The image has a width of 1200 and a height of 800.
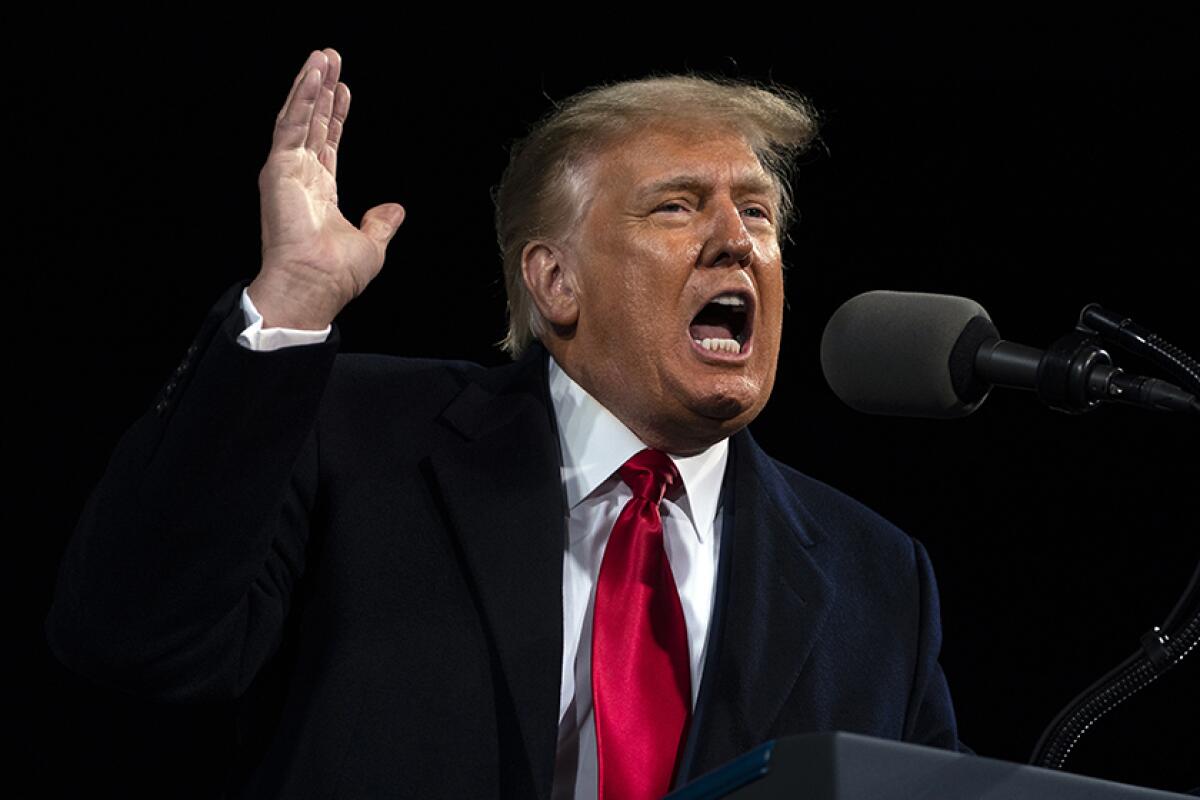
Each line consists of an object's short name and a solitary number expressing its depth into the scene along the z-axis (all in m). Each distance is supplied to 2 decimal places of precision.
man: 7.44
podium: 6.33
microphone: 7.23
